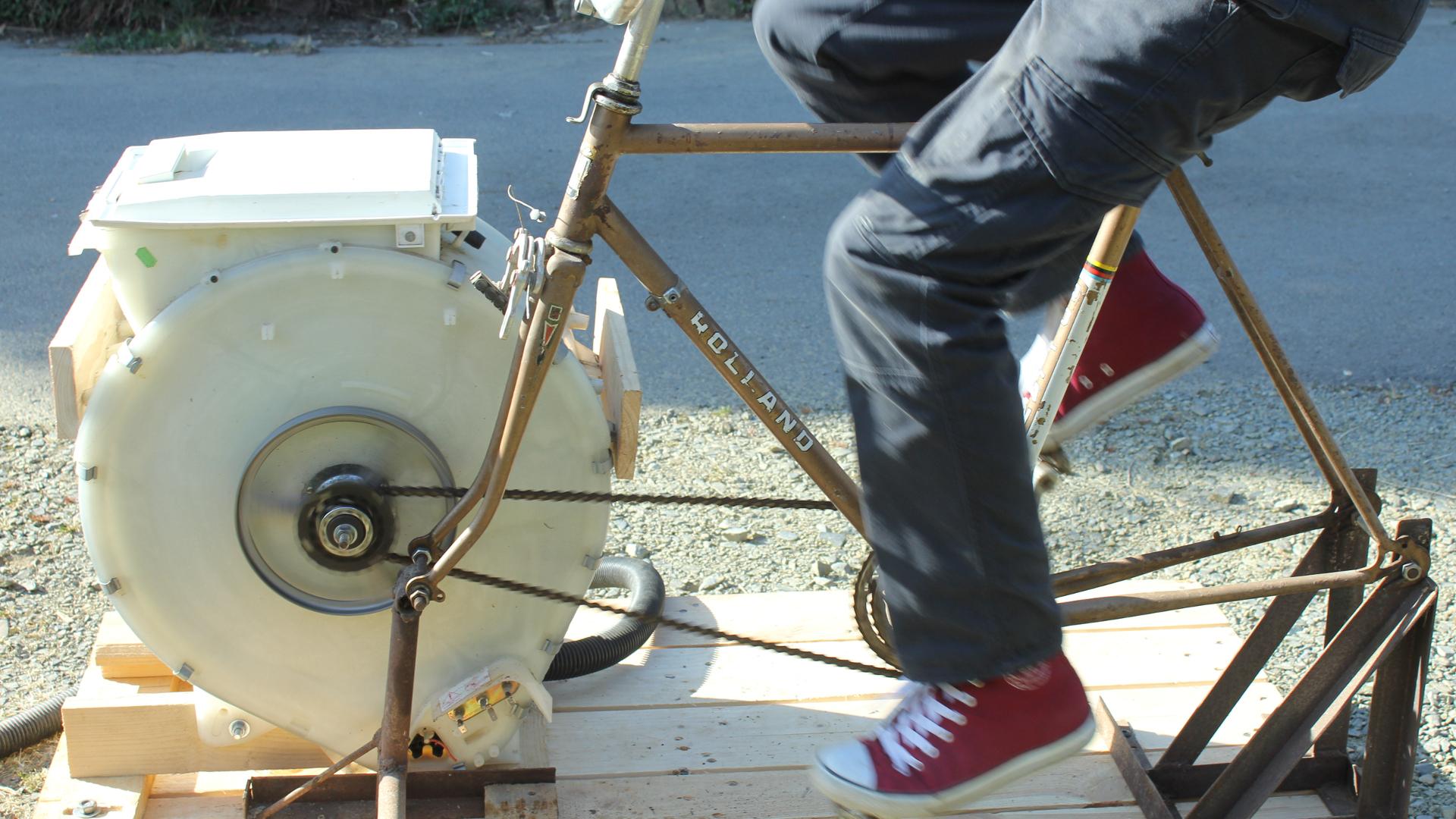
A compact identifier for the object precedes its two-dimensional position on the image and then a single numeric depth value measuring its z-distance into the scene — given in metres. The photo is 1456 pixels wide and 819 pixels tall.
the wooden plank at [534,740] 2.12
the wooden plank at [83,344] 1.79
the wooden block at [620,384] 1.93
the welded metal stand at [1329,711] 2.00
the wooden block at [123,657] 2.14
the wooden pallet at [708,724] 2.01
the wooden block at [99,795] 1.95
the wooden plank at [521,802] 2.00
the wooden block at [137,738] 1.99
